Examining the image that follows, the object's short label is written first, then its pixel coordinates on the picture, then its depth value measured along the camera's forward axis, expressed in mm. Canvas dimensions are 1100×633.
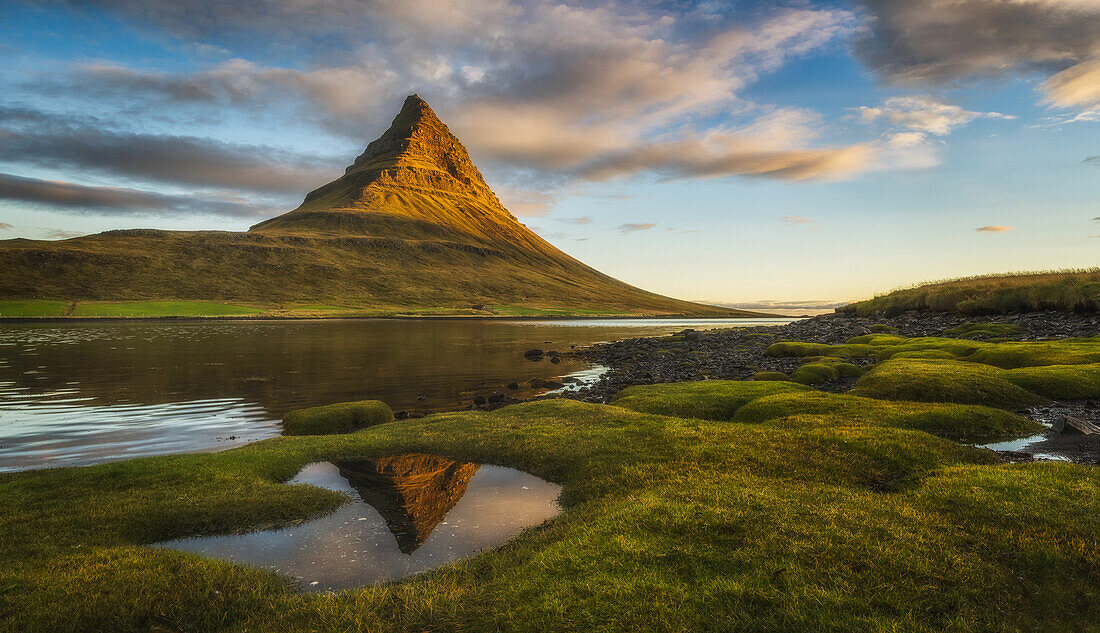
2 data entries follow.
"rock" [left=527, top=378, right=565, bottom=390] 39562
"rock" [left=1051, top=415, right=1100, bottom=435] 15734
